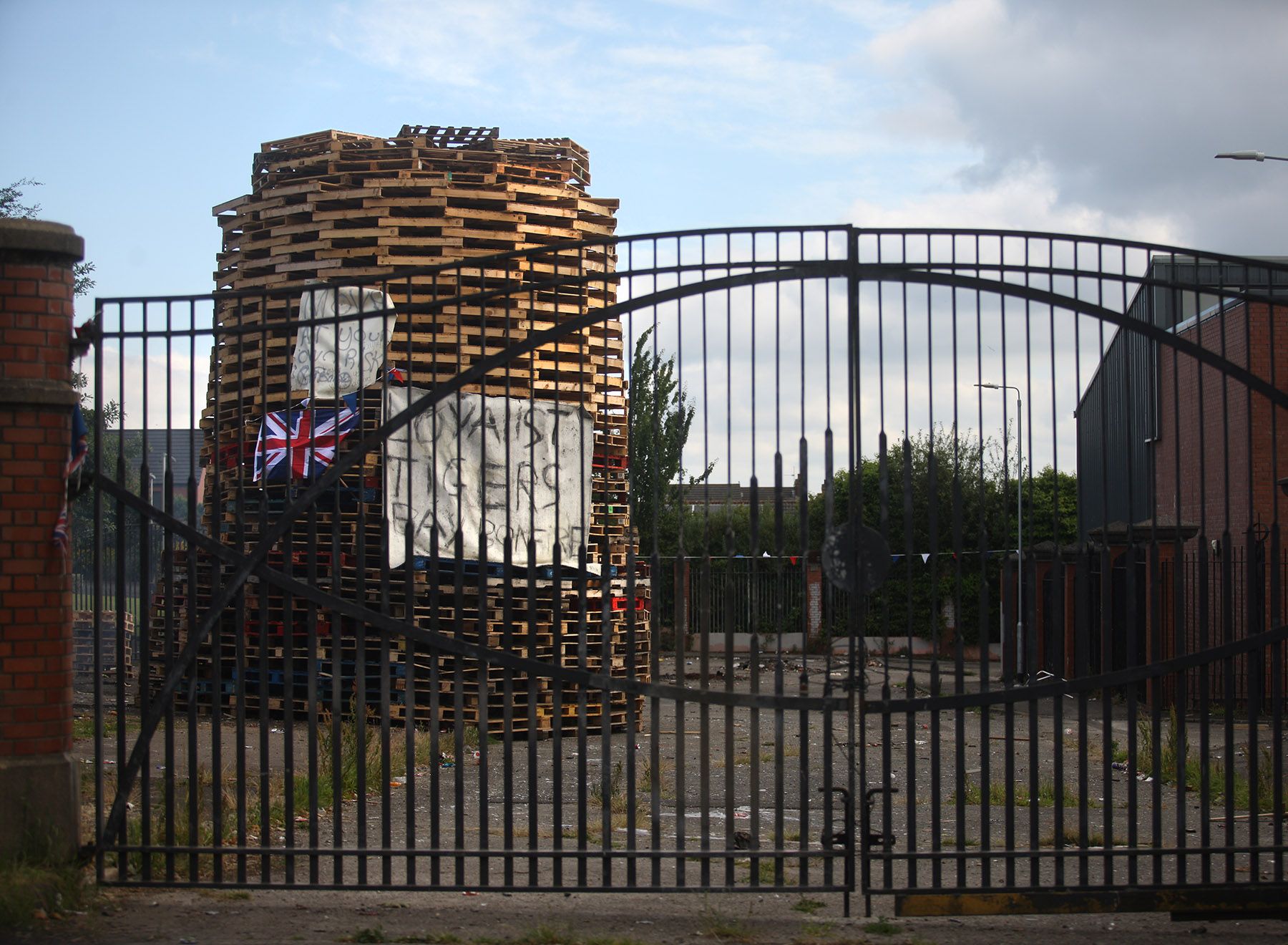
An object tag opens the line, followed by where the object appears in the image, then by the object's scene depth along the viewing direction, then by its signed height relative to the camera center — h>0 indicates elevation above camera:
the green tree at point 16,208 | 27.12 +7.36
